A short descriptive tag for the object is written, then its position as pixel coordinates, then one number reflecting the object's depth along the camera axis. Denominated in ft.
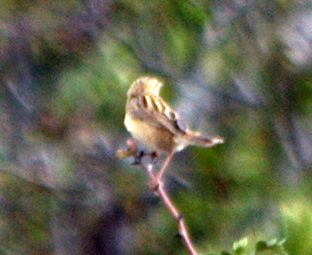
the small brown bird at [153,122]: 26.89
